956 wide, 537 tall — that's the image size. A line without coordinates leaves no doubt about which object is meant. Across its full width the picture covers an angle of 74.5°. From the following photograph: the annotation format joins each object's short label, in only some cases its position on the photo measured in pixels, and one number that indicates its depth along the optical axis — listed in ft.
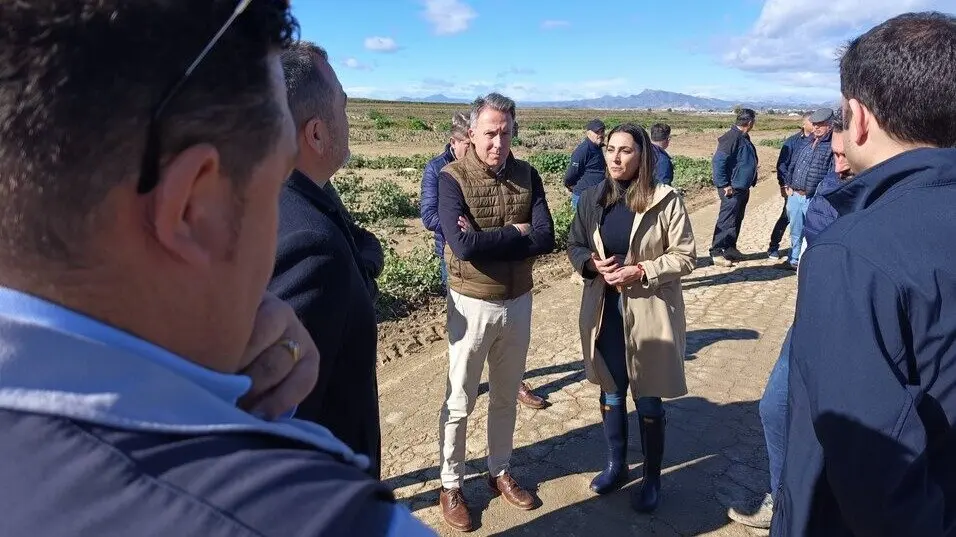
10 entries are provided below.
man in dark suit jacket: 5.68
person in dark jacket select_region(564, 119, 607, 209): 25.82
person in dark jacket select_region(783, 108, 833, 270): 24.98
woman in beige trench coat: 11.84
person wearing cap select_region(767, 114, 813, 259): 29.66
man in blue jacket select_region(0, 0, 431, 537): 1.86
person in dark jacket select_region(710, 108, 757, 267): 31.09
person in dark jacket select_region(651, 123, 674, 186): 26.63
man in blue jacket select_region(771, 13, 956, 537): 5.07
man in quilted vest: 11.64
